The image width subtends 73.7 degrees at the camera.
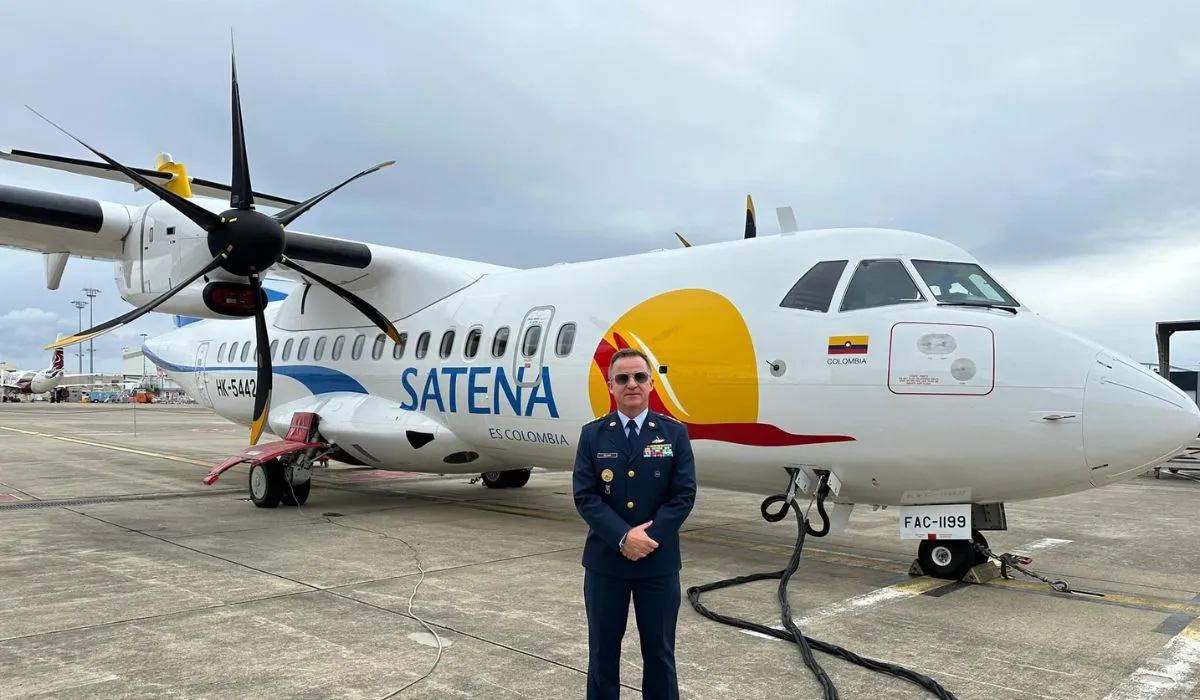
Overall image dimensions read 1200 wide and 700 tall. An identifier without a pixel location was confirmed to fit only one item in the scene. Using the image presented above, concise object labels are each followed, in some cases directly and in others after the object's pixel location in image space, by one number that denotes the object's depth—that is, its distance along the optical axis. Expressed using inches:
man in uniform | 129.3
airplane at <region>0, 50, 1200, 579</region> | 244.5
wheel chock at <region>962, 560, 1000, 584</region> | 271.7
